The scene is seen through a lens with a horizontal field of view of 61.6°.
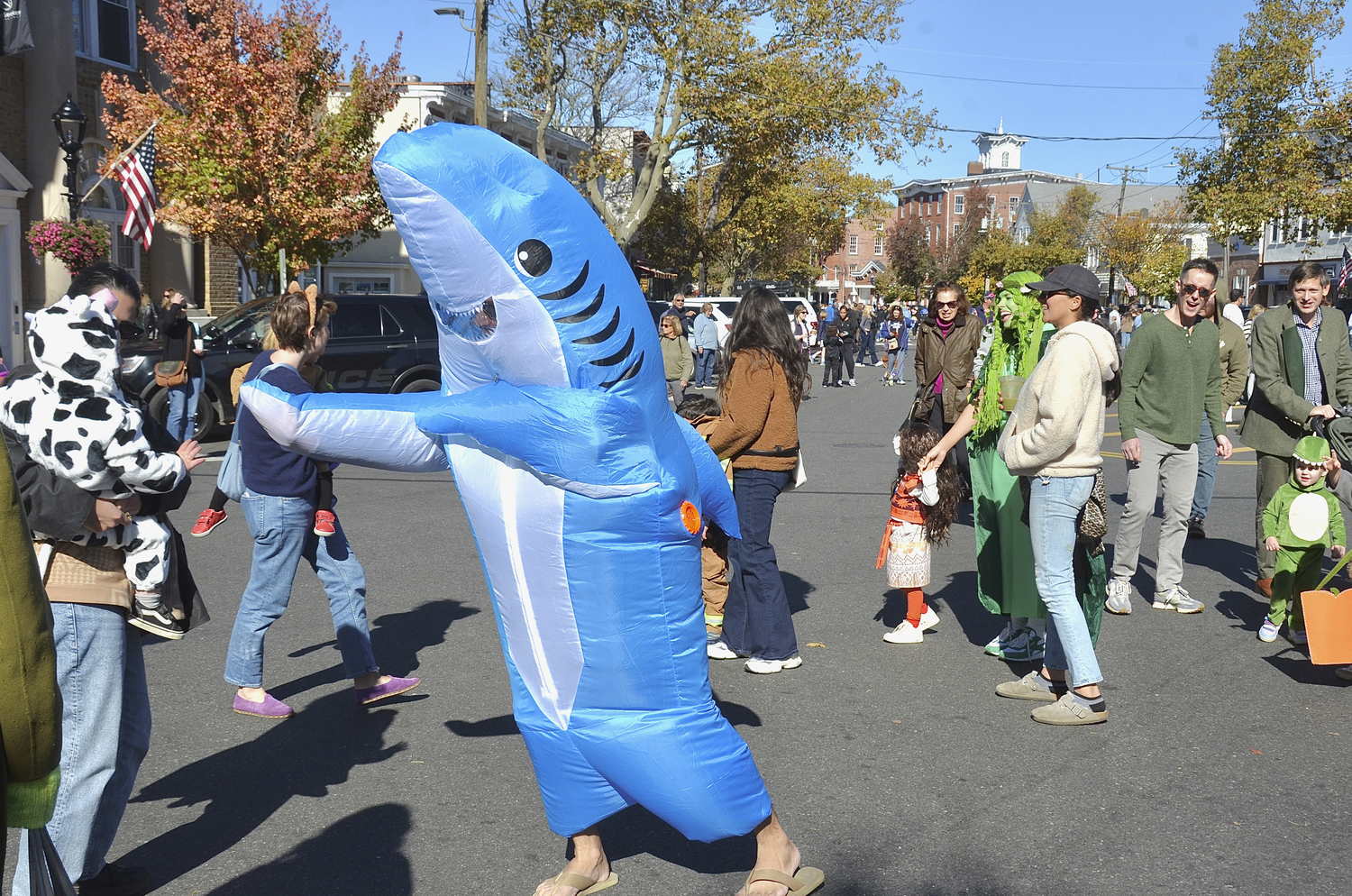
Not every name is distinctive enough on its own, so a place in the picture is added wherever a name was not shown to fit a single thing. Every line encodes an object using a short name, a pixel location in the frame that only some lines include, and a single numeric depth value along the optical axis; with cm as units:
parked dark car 1316
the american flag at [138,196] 1461
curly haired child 588
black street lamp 1394
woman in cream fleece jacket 462
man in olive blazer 634
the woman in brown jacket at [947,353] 775
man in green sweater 644
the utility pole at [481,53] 1872
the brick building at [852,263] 11593
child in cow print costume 291
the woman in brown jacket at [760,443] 525
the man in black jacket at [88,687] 292
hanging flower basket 1404
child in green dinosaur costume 571
